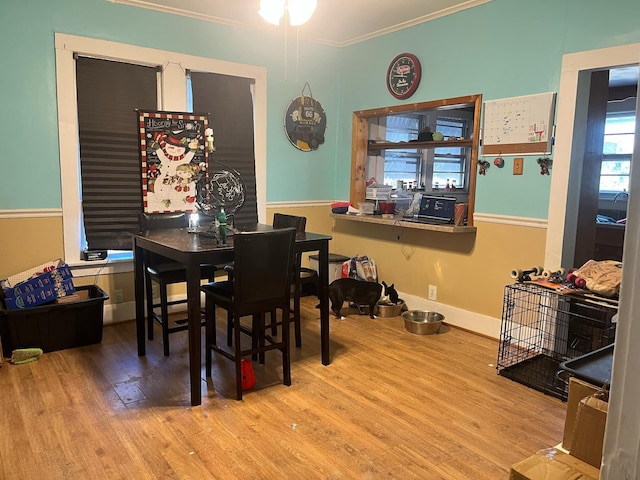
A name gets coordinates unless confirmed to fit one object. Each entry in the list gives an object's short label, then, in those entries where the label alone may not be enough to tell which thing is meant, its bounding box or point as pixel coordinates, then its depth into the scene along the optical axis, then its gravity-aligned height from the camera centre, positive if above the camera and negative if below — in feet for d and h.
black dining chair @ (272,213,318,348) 10.17 -2.12
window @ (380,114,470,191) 16.67 +0.83
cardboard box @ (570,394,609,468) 4.02 -2.05
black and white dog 13.65 -3.13
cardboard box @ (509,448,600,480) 4.02 -2.37
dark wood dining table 8.39 -1.48
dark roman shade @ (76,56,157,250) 12.25 +0.79
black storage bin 10.44 -3.34
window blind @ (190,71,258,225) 13.91 +1.69
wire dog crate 9.59 -3.32
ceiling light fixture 8.87 +3.13
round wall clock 13.83 +3.09
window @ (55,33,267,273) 11.71 +2.26
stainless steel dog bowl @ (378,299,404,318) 13.89 -3.64
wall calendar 10.94 +1.41
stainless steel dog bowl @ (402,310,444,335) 12.55 -3.63
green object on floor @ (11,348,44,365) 10.24 -3.85
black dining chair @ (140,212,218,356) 10.61 -2.10
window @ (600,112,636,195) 19.98 +1.44
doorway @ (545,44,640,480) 1.94 -0.76
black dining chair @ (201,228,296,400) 8.56 -1.99
